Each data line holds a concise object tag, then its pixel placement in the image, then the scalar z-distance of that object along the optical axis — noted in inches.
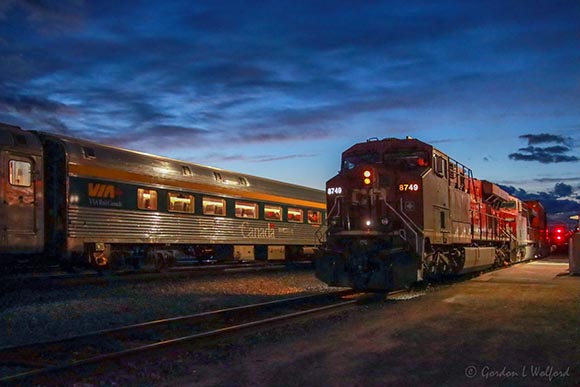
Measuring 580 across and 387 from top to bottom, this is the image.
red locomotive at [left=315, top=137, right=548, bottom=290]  523.5
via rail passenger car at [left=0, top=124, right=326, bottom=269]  573.3
